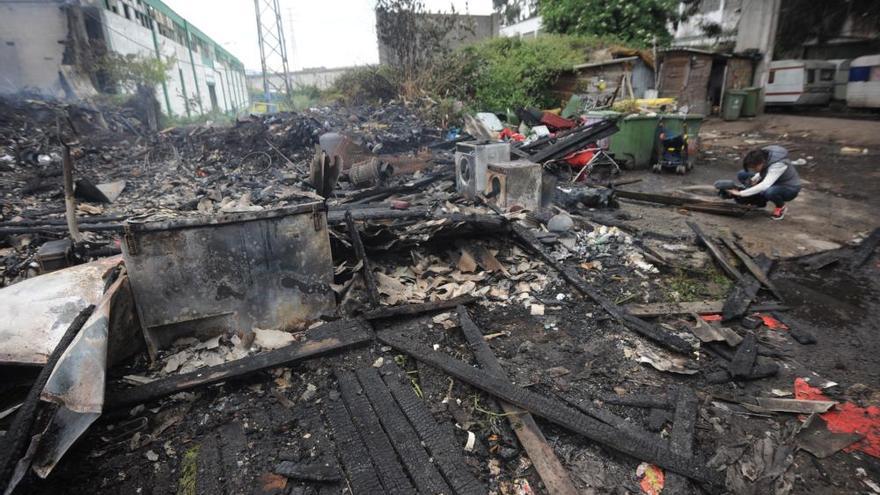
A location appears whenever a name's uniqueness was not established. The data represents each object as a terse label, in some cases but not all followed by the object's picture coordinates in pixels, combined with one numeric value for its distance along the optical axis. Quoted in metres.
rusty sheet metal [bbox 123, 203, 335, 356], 3.00
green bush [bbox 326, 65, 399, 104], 15.17
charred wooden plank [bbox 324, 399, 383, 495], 2.15
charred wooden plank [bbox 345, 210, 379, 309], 3.60
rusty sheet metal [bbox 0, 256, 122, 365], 2.58
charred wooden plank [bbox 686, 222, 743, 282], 4.45
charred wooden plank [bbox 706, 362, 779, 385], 2.95
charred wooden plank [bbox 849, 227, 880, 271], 4.72
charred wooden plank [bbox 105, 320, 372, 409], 2.67
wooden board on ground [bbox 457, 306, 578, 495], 2.15
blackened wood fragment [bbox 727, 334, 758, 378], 2.98
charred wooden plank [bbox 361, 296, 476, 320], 3.49
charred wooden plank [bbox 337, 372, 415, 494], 2.16
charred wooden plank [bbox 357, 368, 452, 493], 2.15
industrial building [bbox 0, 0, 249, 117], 14.01
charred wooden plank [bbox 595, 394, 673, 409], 2.71
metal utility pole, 25.34
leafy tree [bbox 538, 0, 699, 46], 18.64
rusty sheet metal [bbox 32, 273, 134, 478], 2.03
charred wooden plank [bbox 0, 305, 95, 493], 1.88
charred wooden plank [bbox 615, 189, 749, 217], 6.33
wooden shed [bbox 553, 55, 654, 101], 14.29
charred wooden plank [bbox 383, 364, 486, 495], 2.14
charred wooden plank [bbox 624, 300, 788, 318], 3.75
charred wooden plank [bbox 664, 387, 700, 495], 2.15
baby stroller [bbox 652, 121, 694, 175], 9.05
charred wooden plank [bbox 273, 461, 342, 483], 2.20
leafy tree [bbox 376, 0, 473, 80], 14.70
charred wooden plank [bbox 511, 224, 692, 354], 3.28
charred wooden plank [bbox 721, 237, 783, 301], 4.21
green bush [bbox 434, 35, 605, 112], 14.62
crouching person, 5.94
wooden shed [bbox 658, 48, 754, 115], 15.27
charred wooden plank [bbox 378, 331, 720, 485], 2.23
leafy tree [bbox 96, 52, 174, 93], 14.97
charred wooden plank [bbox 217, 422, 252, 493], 2.20
